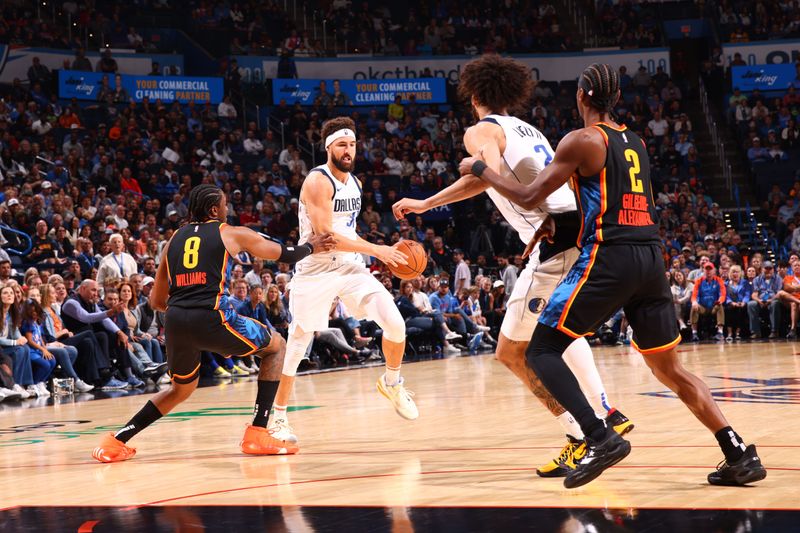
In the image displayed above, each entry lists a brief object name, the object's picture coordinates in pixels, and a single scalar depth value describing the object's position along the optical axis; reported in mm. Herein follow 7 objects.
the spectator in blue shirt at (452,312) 17781
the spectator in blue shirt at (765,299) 17312
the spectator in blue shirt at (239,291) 14031
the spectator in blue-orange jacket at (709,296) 17719
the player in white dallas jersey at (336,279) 6863
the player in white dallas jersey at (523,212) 5297
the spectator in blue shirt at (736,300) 17797
